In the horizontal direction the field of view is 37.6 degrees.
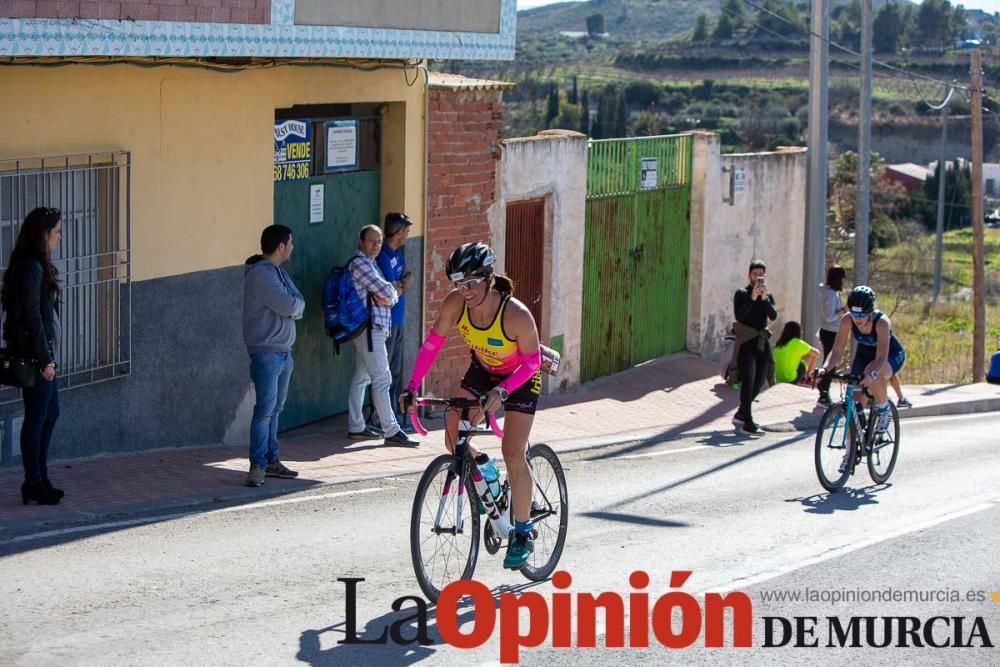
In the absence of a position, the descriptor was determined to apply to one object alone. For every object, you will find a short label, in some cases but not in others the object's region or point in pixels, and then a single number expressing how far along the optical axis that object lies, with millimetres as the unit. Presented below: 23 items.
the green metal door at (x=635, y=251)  17859
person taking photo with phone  14695
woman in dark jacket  9047
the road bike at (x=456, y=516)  7590
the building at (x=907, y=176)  73938
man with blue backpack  12367
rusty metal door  16266
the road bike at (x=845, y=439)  11625
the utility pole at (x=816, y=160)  19734
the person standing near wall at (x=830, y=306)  17219
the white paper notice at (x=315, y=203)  13352
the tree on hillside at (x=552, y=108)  64875
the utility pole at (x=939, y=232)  51906
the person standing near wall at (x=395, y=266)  12773
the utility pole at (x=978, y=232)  25141
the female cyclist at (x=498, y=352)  7738
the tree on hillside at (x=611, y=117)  66750
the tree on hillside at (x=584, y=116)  66500
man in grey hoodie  10445
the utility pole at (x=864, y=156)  21141
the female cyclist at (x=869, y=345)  11602
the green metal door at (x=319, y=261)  13172
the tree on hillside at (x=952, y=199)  71875
